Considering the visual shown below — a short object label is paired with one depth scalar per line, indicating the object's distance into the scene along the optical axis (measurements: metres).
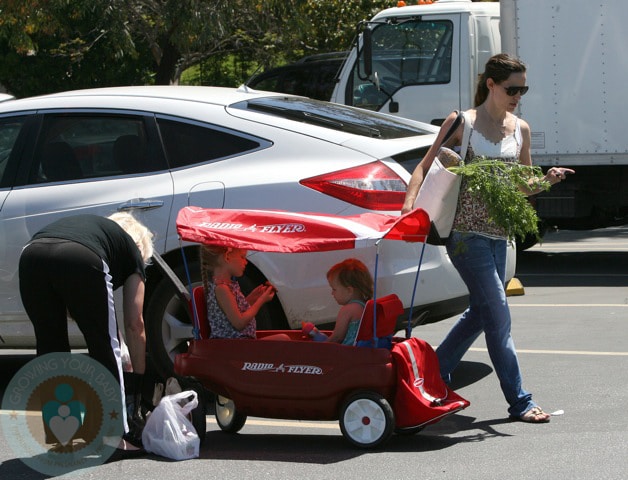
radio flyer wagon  10.77
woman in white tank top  11.62
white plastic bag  10.67
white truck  22.89
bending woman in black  10.27
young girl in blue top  11.37
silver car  12.59
